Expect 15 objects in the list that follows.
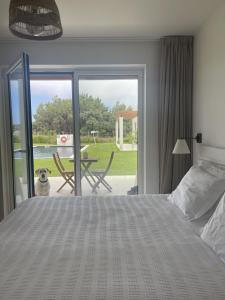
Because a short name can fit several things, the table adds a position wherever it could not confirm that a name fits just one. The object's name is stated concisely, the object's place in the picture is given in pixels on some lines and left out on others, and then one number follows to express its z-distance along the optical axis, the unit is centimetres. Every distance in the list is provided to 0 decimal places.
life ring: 393
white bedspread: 108
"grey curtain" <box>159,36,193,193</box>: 334
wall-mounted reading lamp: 298
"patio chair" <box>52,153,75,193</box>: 402
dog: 414
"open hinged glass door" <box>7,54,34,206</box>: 310
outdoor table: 389
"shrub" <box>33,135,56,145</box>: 398
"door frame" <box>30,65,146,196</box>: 366
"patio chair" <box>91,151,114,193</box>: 394
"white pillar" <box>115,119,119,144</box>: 387
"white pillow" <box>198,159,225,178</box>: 223
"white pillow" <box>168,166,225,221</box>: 191
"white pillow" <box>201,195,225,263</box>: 136
